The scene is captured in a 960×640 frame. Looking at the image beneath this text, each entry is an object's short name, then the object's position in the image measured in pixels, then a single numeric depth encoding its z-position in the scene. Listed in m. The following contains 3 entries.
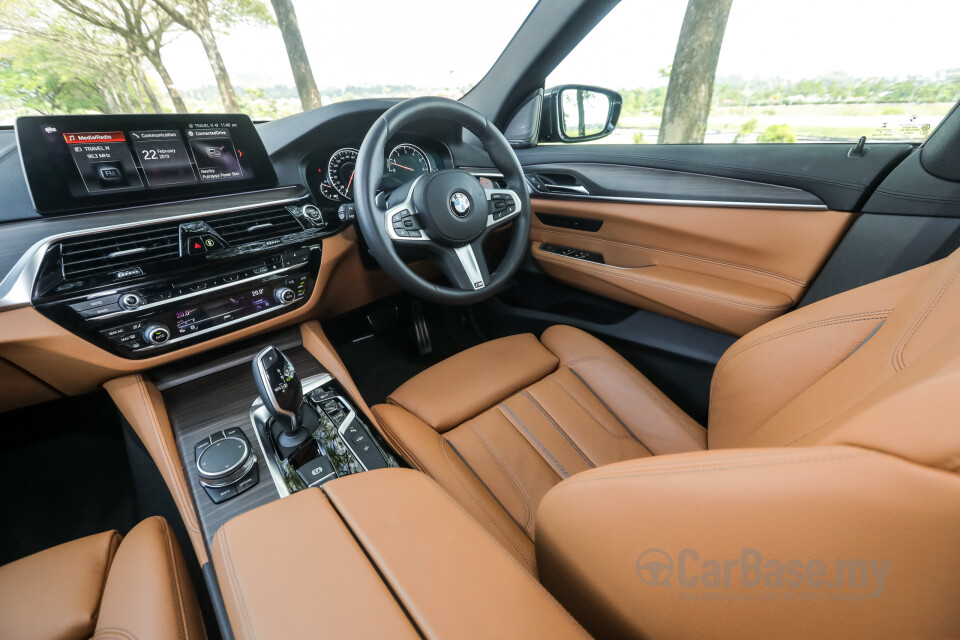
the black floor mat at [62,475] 1.26
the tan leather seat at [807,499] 0.33
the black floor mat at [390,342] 1.89
